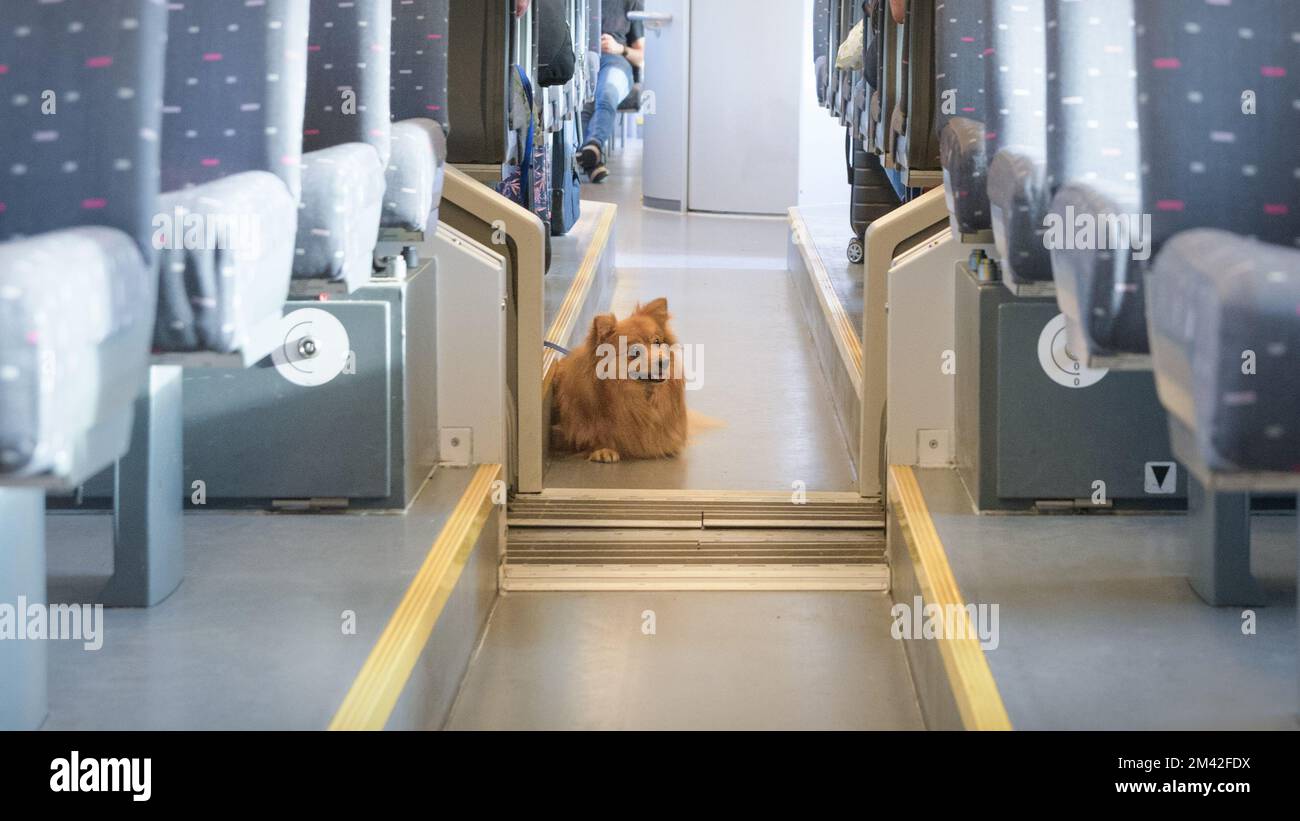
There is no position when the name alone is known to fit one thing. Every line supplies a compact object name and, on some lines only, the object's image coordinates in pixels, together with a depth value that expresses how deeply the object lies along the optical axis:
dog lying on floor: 4.88
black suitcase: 7.65
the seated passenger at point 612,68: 11.22
